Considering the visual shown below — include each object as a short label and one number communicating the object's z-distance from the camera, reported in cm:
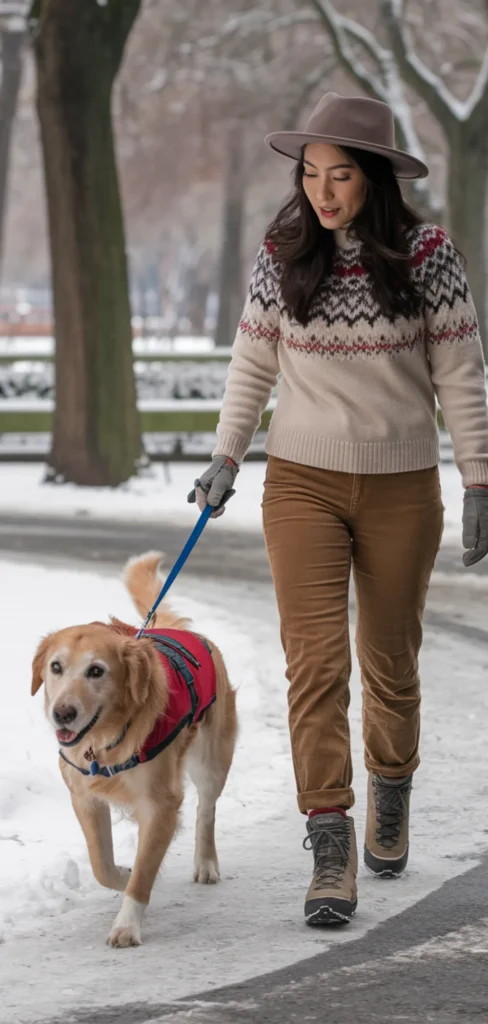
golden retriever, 458
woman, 488
